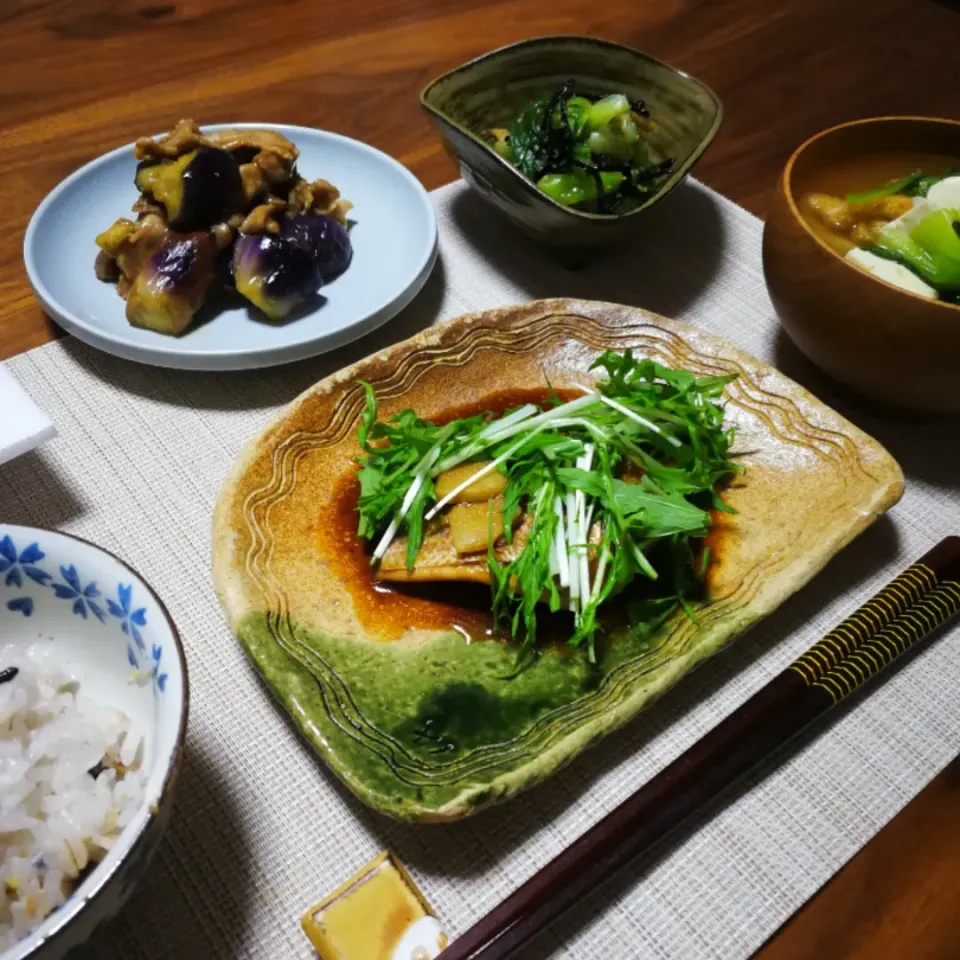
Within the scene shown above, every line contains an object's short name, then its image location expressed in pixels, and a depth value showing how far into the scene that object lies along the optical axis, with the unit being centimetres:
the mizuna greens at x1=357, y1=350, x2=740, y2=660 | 43
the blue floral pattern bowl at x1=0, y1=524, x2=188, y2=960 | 31
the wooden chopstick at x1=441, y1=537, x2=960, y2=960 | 36
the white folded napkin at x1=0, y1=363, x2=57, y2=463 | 44
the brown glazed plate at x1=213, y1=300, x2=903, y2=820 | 39
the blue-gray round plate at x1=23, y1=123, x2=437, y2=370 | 50
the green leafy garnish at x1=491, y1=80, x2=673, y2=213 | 56
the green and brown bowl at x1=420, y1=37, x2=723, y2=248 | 54
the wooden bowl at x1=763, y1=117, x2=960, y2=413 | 45
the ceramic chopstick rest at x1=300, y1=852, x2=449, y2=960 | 35
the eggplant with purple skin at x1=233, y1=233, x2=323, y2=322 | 51
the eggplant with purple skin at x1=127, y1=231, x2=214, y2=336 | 50
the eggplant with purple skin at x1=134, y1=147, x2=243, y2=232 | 52
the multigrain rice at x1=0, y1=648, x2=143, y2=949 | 33
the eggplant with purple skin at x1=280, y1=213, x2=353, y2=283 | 53
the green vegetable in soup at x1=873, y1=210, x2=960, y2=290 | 46
